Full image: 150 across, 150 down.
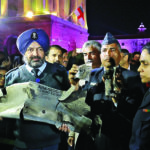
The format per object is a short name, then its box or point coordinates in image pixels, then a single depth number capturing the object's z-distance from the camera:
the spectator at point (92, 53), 3.61
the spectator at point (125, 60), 5.22
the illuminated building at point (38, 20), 18.53
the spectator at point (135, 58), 6.84
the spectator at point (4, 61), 5.45
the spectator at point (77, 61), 3.75
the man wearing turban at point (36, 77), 2.85
